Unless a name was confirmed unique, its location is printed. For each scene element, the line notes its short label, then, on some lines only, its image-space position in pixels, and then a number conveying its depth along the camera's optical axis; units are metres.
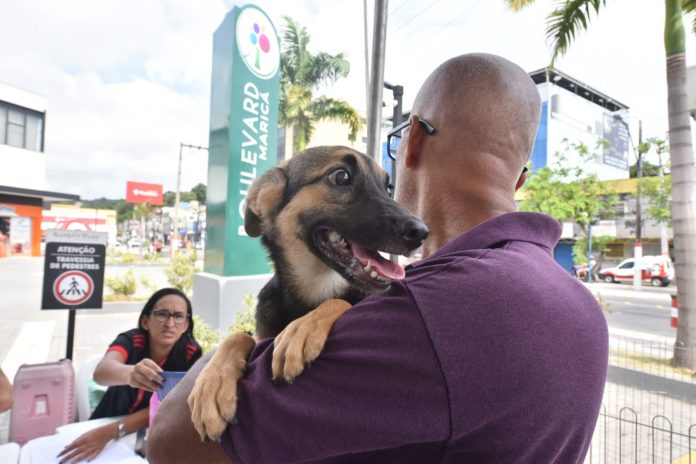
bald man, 0.85
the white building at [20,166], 23.73
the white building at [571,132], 32.59
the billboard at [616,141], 32.59
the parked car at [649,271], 25.91
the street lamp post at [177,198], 25.58
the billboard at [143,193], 42.12
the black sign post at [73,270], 4.39
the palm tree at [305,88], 15.29
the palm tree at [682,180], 6.53
